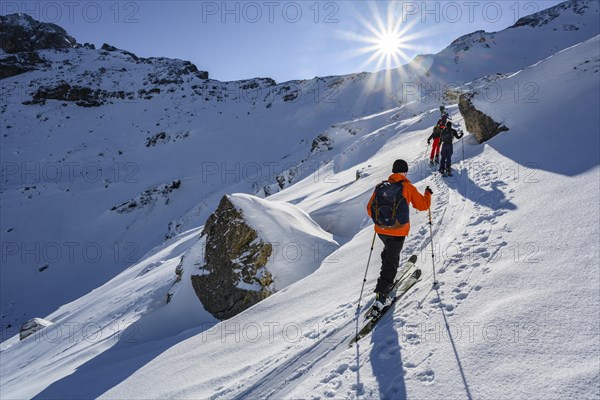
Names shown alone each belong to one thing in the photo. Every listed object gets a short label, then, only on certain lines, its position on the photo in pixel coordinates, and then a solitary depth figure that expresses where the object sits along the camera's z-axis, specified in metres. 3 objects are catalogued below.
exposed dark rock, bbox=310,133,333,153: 29.32
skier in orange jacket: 4.94
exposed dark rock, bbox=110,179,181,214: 31.74
